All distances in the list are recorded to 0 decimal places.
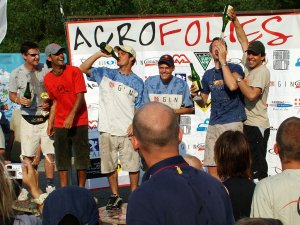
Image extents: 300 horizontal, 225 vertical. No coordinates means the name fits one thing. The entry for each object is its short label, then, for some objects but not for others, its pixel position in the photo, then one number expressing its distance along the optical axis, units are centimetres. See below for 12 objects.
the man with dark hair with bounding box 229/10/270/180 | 753
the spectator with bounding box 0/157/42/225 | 324
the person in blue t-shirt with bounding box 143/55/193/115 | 827
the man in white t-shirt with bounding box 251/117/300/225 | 384
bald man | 301
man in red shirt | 827
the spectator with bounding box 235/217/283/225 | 247
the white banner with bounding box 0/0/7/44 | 864
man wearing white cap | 820
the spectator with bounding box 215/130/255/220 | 445
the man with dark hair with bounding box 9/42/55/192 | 873
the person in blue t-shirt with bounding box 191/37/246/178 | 756
